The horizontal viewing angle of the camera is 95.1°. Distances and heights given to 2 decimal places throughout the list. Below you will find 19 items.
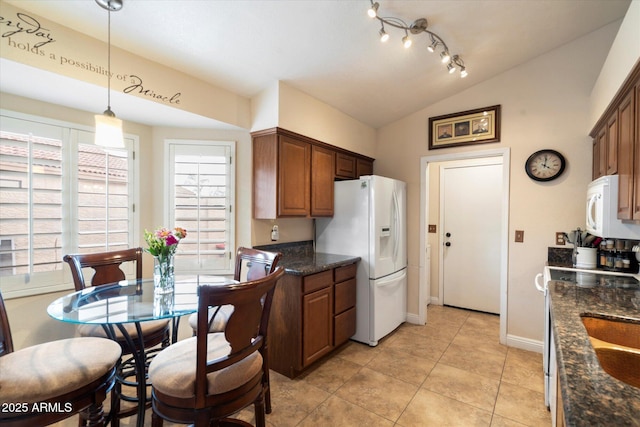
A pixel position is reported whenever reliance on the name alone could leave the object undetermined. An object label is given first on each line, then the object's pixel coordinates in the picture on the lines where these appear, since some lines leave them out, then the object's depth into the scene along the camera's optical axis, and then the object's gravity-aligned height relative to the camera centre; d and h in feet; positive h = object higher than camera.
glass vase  6.05 -1.31
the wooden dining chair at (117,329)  5.61 -2.36
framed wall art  10.42 +3.23
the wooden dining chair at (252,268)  6.51 -1.31
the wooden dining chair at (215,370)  3.90 -2.33
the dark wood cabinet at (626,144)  5.21 +1.48
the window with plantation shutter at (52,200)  6.25 +0.27
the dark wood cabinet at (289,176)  8.75 +1.19
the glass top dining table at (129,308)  4.64 -1.67
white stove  6.34 -1.50
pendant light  5.15 +1.51
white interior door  13.04 -0.83
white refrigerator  9.88 -1.00
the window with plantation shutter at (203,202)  8.88 +0.31
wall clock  9.34 +1.63
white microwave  6.00 -0.01
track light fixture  6.52 +4.54
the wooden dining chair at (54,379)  3.71 -2.29
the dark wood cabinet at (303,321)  7.91 -3.06
